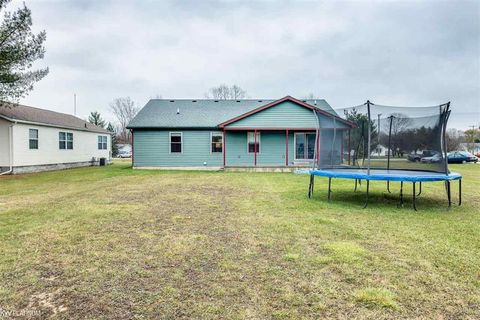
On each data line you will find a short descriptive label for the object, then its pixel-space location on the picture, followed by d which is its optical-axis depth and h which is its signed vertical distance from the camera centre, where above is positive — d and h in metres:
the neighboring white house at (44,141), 14.33 +0.55
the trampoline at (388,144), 6.64 +0.16
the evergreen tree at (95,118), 33.59 +3.67
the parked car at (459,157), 26.30 -0.58
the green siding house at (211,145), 17.12 +0.31
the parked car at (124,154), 38.09 -0.46
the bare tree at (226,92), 43.44 +8.57
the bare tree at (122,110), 51.00 +6.88
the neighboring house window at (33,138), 15.51 +0.64
